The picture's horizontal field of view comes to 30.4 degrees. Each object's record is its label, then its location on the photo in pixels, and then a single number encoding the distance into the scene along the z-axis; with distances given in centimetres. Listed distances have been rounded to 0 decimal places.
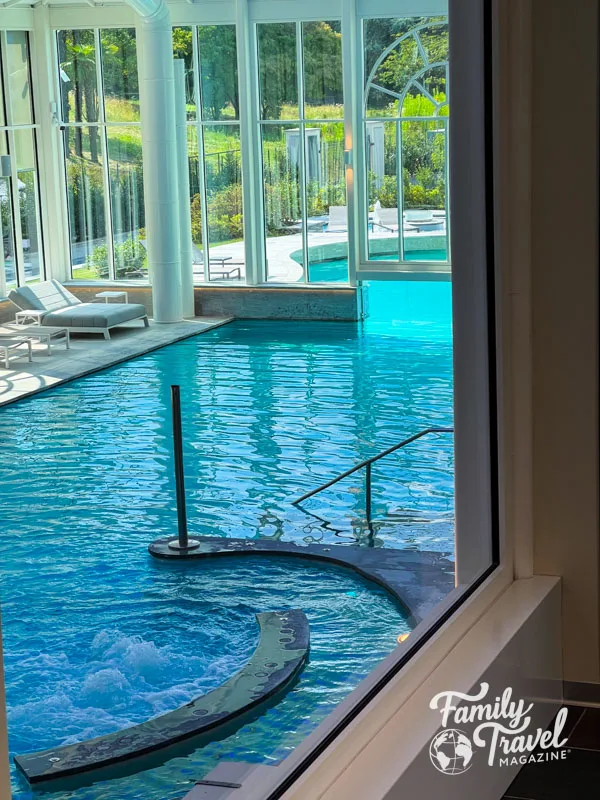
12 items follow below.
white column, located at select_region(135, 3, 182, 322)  1667
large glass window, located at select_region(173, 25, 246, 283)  1808
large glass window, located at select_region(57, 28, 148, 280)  1867
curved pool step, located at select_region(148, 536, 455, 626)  677
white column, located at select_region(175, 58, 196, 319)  1775
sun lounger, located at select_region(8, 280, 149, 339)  1672
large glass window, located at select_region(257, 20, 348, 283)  1766
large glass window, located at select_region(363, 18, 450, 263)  1703
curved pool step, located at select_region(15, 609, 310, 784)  526
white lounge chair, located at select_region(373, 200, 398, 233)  1784
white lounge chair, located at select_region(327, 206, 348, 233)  1825
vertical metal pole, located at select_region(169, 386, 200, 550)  741
